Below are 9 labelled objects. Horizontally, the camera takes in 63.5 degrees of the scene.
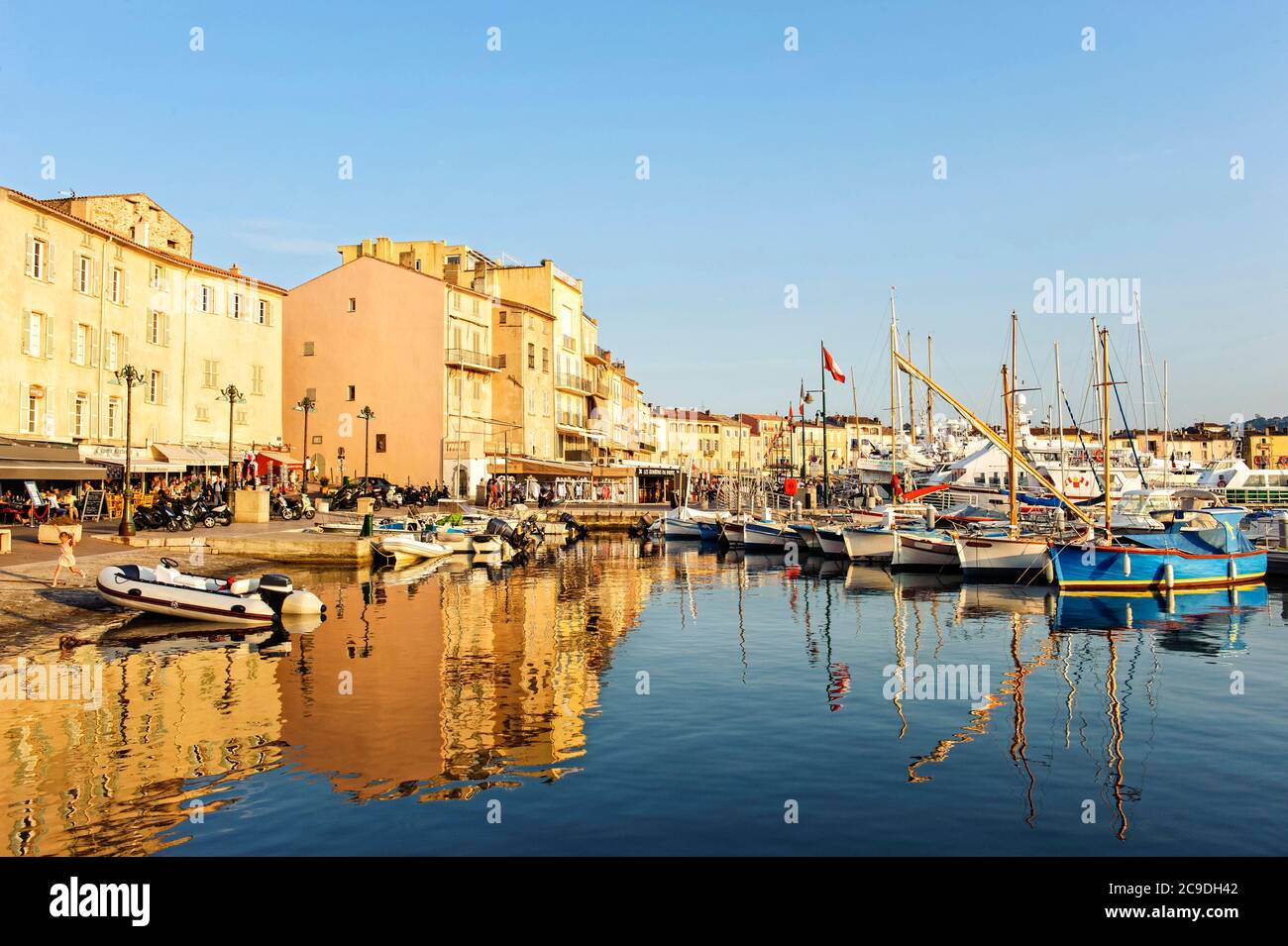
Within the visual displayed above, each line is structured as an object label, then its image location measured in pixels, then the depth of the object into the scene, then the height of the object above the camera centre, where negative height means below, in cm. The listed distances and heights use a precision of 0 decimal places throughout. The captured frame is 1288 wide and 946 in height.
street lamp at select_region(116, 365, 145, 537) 3547 -53
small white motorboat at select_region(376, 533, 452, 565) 4188 -252
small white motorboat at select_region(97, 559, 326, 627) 2436 -253
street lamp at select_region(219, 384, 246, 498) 4703 +436
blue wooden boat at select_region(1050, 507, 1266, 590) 3466 -262
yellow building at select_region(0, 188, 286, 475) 4175 +757
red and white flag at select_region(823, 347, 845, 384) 6306 +733
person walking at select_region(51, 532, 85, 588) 2539 -162
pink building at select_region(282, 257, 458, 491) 6694 +736
